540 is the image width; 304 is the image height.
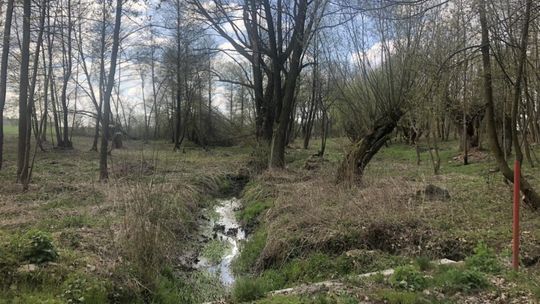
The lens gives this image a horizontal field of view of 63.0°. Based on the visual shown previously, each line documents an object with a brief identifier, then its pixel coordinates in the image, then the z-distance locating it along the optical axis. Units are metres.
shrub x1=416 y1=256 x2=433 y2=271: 6.00
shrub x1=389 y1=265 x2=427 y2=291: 5.18
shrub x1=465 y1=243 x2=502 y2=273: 5.57
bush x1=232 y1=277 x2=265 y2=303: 5.45
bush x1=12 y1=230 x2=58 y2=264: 5.87
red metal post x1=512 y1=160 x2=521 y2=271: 5.22
